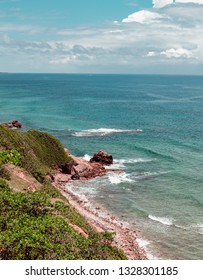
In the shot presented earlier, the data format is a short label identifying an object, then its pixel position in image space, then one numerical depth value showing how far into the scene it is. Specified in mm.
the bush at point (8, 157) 40038
